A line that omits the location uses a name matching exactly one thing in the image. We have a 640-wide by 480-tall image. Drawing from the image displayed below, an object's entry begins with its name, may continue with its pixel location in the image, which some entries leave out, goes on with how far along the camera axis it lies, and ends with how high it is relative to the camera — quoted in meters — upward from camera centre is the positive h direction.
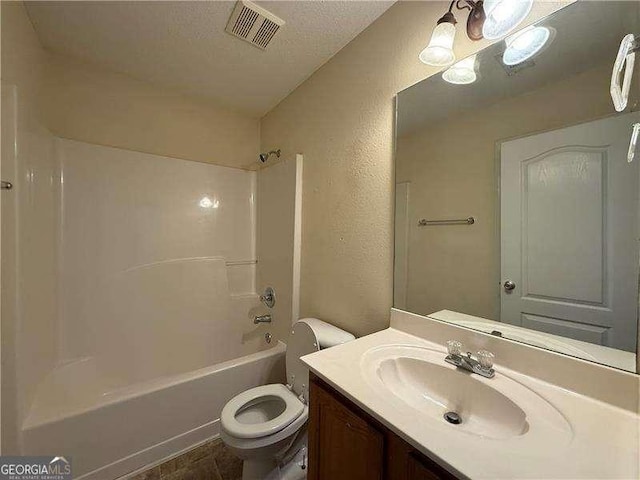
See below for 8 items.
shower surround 1.27 -0.52
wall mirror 0.67 +0.16
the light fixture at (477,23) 0.78 +0.73
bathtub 1.15 -0.92
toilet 1.11 -0.87
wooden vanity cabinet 0.56 -0.54
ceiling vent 1.22 +1.13
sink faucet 0.76 -0.38
